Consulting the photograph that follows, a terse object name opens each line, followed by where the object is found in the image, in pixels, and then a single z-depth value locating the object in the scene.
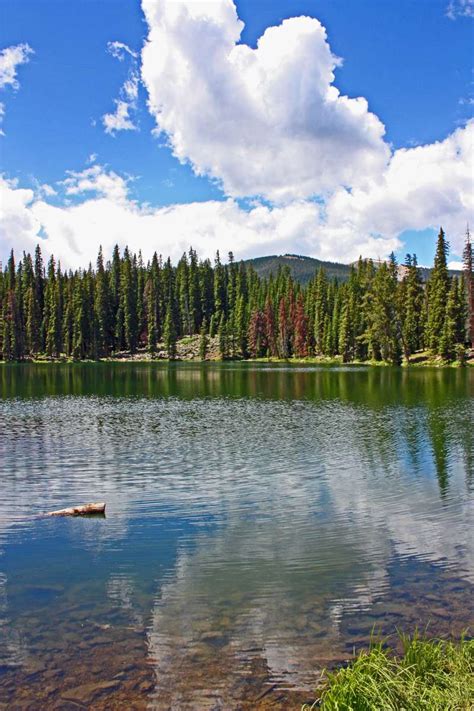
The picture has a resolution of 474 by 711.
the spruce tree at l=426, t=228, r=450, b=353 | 96.38
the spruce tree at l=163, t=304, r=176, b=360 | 156.25
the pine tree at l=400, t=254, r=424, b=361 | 107.12
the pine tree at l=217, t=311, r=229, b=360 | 152.32
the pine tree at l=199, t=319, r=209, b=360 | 153.62
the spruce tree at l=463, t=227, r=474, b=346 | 102.44
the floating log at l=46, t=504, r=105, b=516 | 16.38
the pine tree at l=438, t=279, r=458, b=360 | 92.88
